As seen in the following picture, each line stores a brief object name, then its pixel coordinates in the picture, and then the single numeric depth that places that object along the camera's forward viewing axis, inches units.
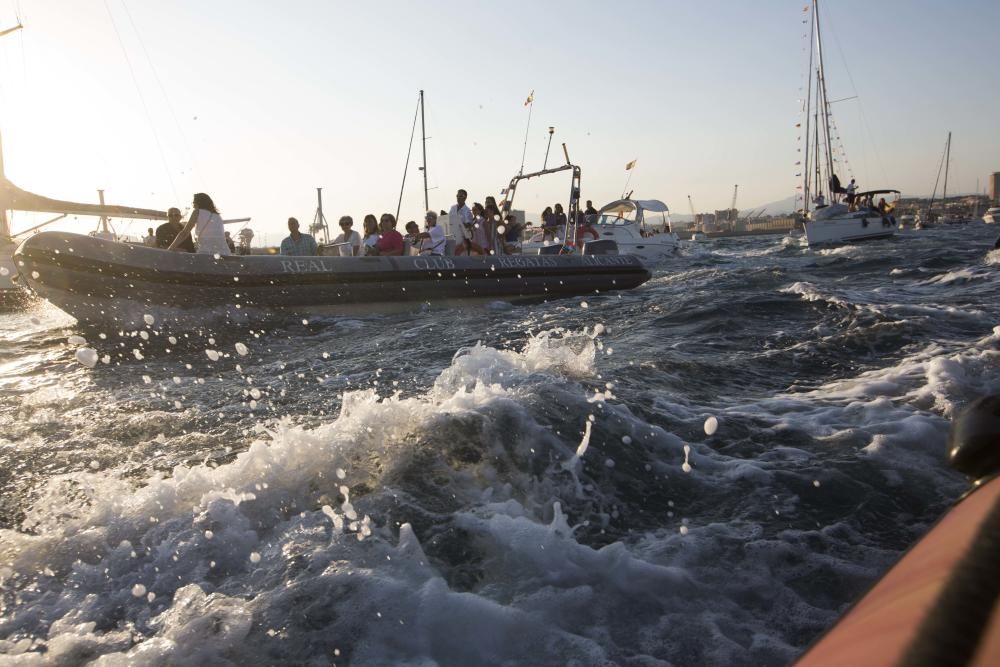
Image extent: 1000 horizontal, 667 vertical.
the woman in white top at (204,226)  321.1
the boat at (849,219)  977.5
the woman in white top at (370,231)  451.2
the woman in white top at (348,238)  416.8
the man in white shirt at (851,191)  1022.4
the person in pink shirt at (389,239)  399.2
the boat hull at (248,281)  283.7
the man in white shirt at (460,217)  449.7
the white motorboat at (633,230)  746.8
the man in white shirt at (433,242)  413.1
